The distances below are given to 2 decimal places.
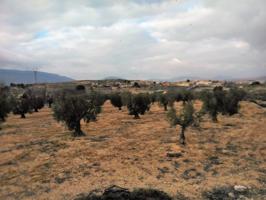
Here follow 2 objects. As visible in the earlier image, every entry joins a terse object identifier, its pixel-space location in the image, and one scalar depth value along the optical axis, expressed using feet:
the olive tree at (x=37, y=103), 159.37
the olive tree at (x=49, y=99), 186.18
